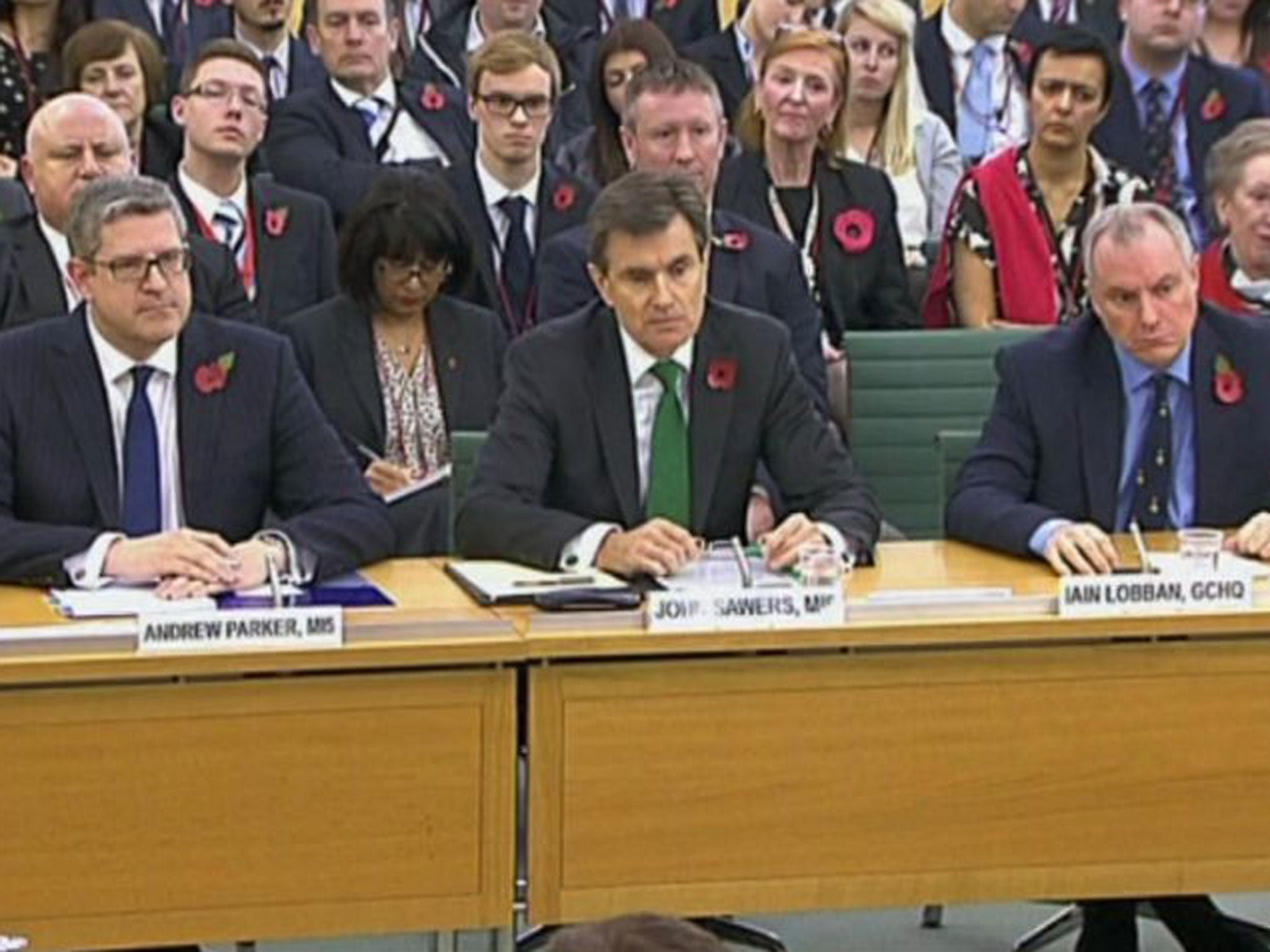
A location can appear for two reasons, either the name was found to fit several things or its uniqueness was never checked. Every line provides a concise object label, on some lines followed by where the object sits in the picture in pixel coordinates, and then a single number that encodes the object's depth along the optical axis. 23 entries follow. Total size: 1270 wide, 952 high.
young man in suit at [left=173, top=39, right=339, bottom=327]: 12.16
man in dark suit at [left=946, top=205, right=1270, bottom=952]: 9.30
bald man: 10.81
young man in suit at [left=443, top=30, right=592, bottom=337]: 12.55
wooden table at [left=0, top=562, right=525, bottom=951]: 7.42
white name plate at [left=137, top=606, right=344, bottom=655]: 7.47
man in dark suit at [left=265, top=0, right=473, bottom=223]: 13.09
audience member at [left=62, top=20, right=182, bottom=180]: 12.36
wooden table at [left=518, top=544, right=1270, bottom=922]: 7.74
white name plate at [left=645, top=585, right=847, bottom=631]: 7.77
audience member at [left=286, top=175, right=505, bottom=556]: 11.46
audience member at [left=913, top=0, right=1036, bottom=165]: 14.59
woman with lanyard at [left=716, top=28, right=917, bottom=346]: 12.65
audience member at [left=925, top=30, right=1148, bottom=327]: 12.41
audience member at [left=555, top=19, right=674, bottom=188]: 13.21
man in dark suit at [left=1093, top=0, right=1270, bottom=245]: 13.59
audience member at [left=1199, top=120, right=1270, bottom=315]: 11.54
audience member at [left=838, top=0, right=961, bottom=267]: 13.66
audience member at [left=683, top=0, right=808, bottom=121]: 14.31
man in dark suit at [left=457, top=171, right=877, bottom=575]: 9.26
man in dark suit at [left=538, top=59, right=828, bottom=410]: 11.44
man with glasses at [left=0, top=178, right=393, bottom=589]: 8.91
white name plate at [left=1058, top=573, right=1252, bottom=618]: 7.96
